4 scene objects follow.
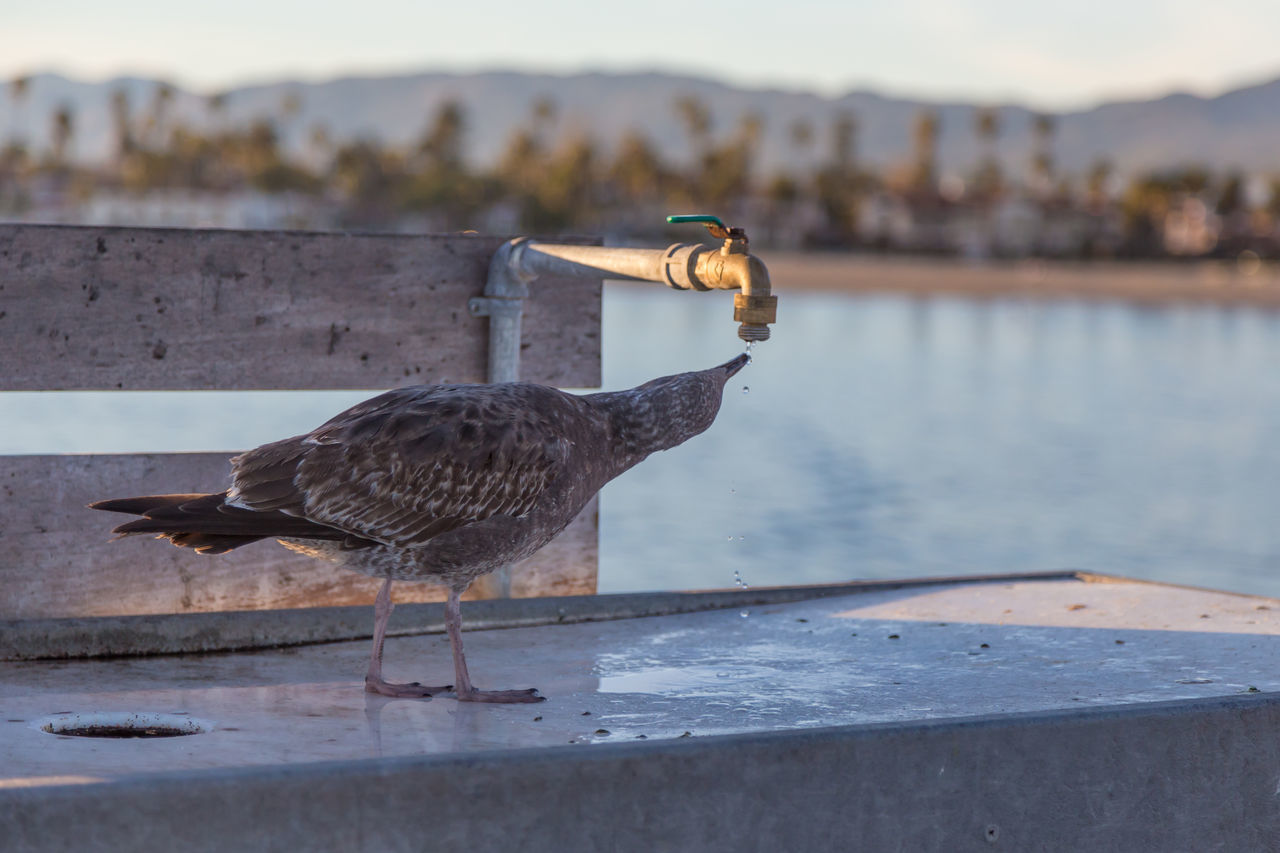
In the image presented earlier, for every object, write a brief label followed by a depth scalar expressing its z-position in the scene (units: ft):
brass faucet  16.21
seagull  14.89
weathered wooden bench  19.12
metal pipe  16.24
